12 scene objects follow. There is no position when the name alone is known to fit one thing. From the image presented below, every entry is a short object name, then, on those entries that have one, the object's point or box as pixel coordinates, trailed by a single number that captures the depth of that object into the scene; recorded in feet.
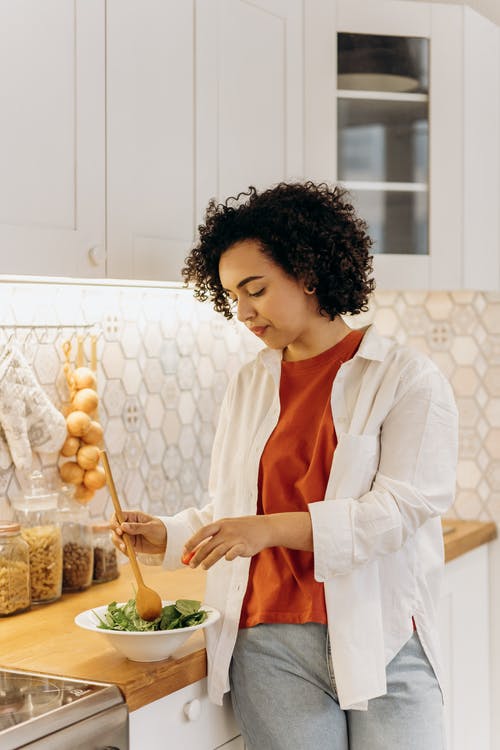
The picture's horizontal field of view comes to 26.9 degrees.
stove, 4.57
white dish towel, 6.95
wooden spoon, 5.64
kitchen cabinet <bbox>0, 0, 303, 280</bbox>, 5.71
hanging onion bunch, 7.45
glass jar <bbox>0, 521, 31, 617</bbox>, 6.42
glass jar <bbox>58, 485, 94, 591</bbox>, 7.15
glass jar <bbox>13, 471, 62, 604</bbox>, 6.81
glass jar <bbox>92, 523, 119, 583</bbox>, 7.42
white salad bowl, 5.37
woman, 5.54
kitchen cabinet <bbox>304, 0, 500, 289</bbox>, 8.48
